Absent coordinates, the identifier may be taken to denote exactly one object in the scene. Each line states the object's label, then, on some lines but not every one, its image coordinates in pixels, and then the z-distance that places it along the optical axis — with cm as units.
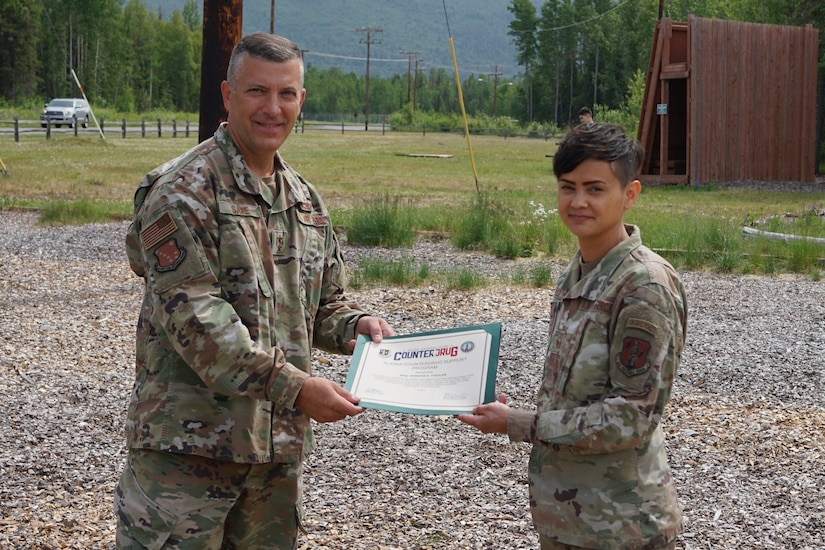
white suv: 5271
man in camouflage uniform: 279
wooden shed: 2336
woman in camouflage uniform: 259
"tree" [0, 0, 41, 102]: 8169
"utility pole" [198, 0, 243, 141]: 771
